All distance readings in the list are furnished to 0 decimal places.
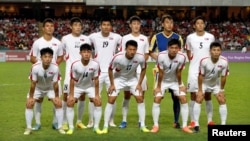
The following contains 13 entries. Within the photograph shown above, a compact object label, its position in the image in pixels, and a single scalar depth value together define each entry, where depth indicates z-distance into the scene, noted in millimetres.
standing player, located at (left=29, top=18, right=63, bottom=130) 9352
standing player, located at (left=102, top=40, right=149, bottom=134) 9102
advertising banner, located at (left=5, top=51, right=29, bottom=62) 33094
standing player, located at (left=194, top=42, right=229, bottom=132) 9008
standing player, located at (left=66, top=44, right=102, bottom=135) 8953
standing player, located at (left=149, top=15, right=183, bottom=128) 9617
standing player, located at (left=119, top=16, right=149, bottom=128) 9602
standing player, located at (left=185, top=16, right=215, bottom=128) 9523
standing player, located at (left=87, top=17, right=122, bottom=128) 9742
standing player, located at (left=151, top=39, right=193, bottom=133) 9117
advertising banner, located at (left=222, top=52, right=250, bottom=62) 33531
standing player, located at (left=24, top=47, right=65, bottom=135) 8766
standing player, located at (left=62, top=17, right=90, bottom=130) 9547
